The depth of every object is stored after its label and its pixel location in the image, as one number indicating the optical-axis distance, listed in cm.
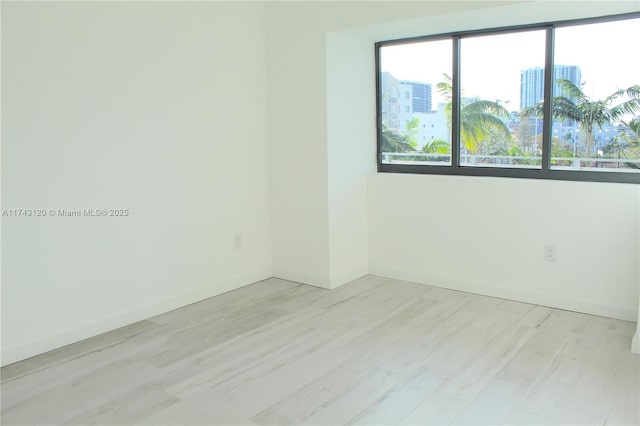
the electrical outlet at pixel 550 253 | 388
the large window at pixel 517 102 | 369
